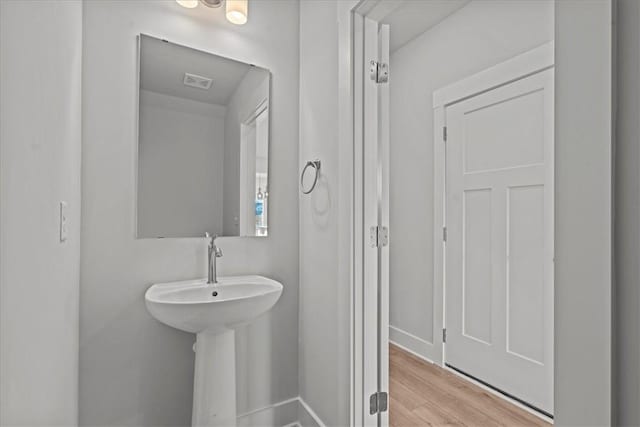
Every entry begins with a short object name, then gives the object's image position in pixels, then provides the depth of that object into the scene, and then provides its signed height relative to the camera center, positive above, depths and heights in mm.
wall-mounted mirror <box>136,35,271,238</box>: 1521 +359
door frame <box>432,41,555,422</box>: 2320 +200
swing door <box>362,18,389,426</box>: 1448 -24
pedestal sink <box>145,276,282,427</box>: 1253 -435
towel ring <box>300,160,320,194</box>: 1672 +250
